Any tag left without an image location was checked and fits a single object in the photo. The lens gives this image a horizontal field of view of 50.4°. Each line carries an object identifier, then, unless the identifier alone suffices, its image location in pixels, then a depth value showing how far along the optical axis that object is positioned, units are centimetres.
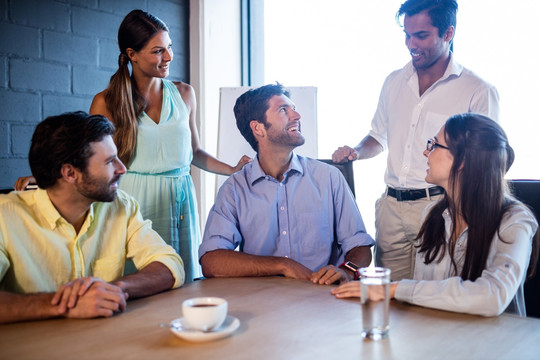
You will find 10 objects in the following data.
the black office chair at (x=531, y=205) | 166
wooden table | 106
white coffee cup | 114
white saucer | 112
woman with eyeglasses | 135
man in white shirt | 232
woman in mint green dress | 235
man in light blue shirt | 207
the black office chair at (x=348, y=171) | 230
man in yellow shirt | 153
